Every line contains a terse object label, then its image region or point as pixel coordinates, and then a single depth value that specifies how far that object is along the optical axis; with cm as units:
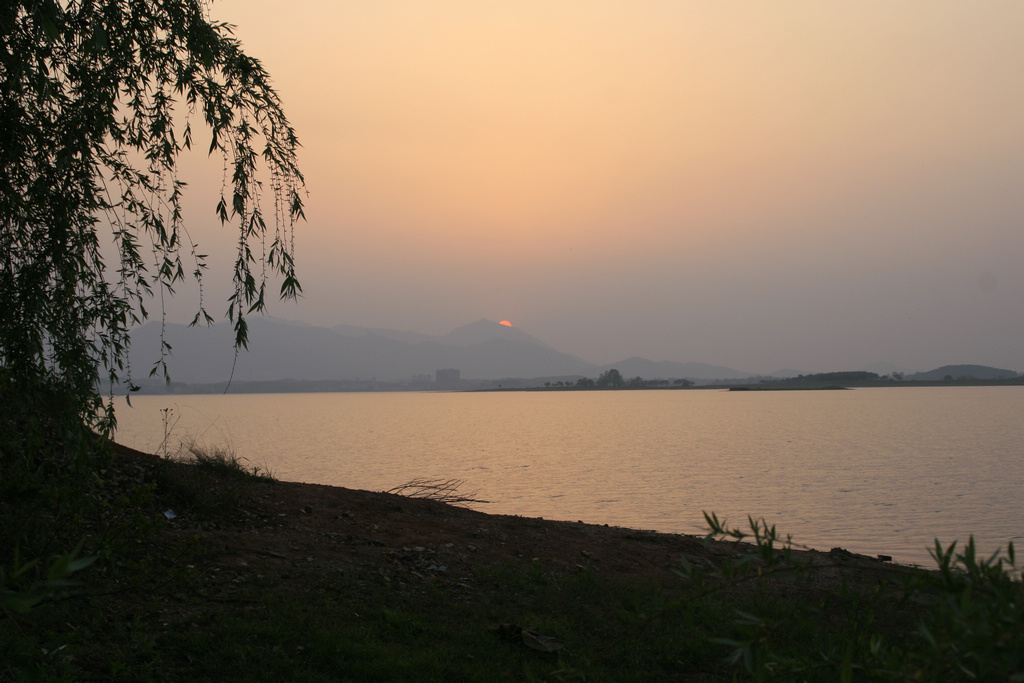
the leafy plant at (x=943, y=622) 228
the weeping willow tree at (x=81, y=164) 673
